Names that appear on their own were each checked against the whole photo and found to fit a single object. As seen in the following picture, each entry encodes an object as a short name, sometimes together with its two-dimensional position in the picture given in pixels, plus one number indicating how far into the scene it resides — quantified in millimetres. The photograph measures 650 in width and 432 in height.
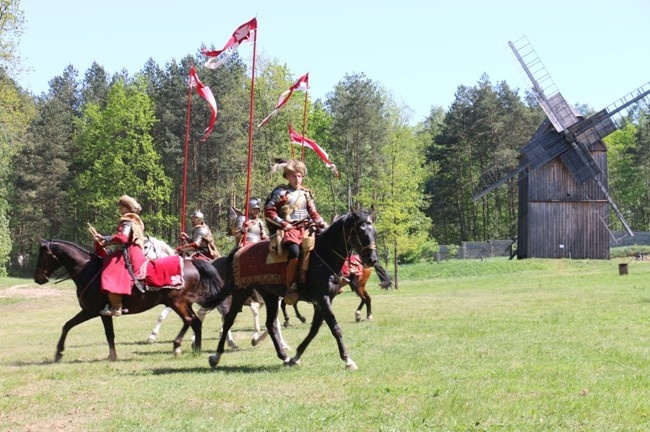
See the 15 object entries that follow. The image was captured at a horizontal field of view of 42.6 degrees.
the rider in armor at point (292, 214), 12609
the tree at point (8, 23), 40219
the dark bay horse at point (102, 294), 14758
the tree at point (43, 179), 73062
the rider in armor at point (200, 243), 18641
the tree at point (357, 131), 72500
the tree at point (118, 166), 69500
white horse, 16475
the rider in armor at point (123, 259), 14508
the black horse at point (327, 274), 11930
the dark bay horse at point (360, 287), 21319
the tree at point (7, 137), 48219
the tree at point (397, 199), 46750
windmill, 53469
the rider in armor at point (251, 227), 18047
